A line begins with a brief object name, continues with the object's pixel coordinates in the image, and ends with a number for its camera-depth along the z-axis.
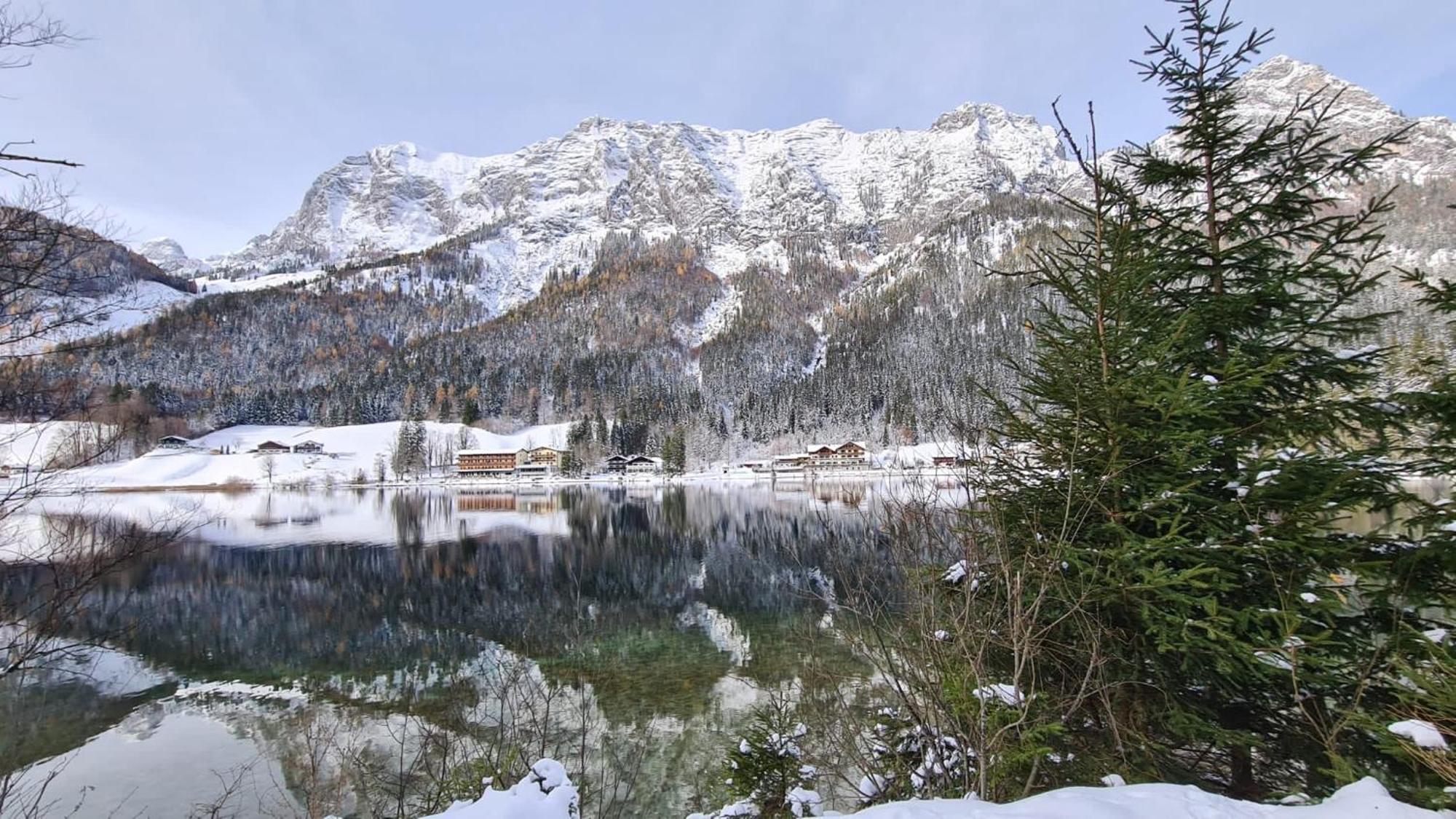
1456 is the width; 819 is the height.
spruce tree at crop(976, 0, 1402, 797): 4.46
